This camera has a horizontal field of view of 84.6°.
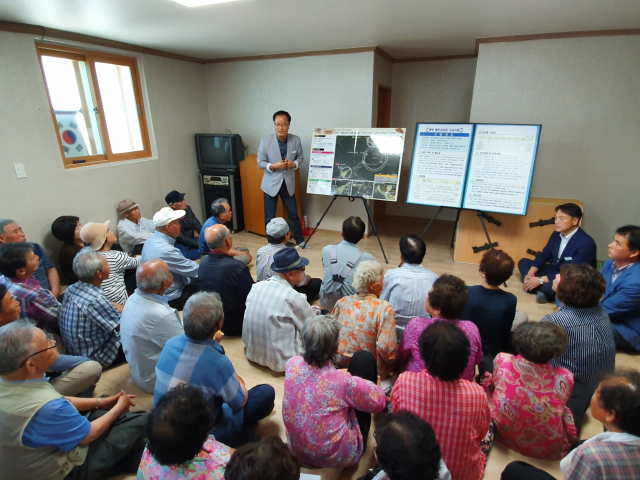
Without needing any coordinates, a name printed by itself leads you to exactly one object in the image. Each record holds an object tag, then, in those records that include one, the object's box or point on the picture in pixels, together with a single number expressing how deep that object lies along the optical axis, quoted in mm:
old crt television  5043
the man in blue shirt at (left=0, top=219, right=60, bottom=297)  2818
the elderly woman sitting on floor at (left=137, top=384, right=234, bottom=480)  1083
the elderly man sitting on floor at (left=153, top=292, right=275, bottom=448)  1556
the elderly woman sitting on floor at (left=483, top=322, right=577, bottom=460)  1514
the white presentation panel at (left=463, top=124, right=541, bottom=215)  3629
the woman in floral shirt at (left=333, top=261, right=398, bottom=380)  1969
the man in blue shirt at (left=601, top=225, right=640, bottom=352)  2381
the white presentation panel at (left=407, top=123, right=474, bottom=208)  3875
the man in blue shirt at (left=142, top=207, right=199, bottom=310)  2955
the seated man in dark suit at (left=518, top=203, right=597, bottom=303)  3121
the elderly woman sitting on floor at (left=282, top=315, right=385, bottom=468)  1413
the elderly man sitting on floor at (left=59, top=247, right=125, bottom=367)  2164
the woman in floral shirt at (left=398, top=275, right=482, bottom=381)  1797
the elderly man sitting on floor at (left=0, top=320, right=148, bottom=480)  1328
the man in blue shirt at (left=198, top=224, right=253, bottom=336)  2586
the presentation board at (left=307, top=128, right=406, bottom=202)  4133
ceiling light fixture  2574
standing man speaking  4574
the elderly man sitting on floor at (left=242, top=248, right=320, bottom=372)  2180
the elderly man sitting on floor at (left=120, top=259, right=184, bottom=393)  1970
